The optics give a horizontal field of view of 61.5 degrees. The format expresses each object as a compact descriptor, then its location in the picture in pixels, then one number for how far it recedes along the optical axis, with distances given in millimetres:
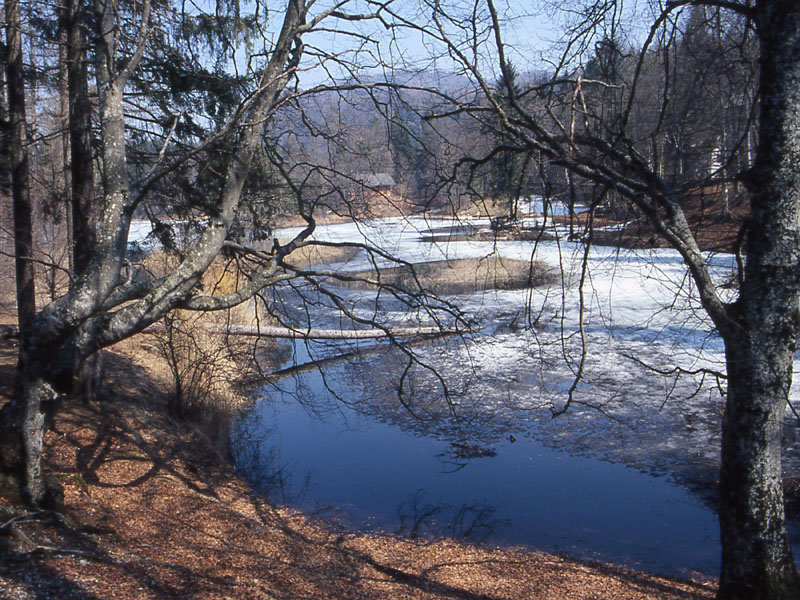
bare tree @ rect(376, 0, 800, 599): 4918
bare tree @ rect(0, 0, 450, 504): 5418
